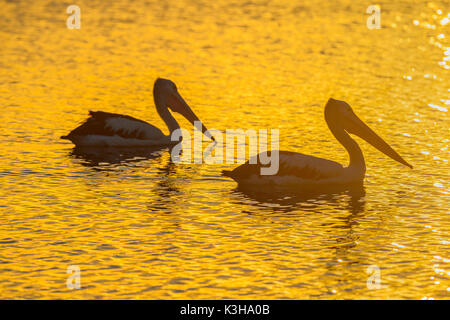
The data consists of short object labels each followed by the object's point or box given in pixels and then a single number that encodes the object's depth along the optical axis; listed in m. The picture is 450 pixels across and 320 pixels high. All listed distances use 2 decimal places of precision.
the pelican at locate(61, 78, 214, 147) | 13.43
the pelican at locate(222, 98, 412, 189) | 11.09
